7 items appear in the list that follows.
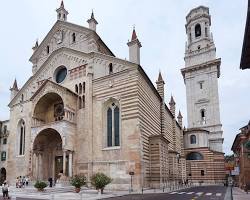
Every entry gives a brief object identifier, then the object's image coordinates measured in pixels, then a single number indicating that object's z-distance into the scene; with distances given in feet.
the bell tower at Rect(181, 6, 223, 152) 220.84
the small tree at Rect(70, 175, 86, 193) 94.27
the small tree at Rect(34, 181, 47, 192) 96.42
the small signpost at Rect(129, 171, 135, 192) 98.21
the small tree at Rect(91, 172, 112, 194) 90.99
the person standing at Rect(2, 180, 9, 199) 76.56
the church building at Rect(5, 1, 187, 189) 106.52
